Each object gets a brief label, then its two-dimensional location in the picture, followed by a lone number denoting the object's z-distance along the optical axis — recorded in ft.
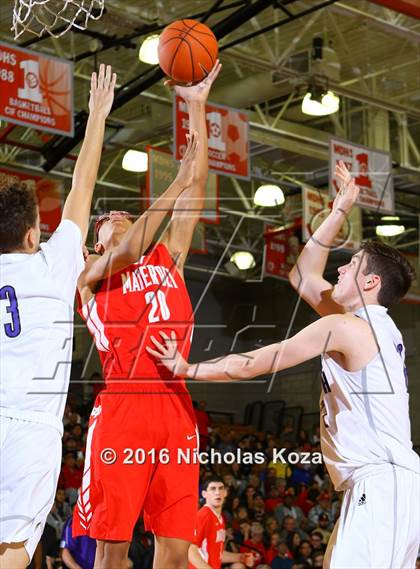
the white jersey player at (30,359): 12.30
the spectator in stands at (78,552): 26.96
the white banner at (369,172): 49.62
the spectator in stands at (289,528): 48.81
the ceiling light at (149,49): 43.70
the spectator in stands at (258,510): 49.16
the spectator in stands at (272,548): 45.19
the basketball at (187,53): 19.45
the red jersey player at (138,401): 16.81
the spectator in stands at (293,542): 47.26
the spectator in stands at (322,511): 52.54
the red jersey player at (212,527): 28.94
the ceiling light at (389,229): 68.44
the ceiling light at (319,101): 49.44
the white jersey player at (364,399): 14.52
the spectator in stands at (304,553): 45.80
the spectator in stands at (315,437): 68.32
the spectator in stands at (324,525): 50.66
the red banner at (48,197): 47.16
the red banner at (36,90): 37.19
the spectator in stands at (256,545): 43.83
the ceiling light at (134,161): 56.70
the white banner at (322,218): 53.72
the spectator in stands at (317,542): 46.96
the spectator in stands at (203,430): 55.04
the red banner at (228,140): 44.52
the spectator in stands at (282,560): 44.09
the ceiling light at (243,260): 84.58
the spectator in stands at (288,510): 50.57
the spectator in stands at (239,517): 47.23
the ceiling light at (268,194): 63.46
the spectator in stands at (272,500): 51.67
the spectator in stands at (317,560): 44.88
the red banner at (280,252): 63.46
